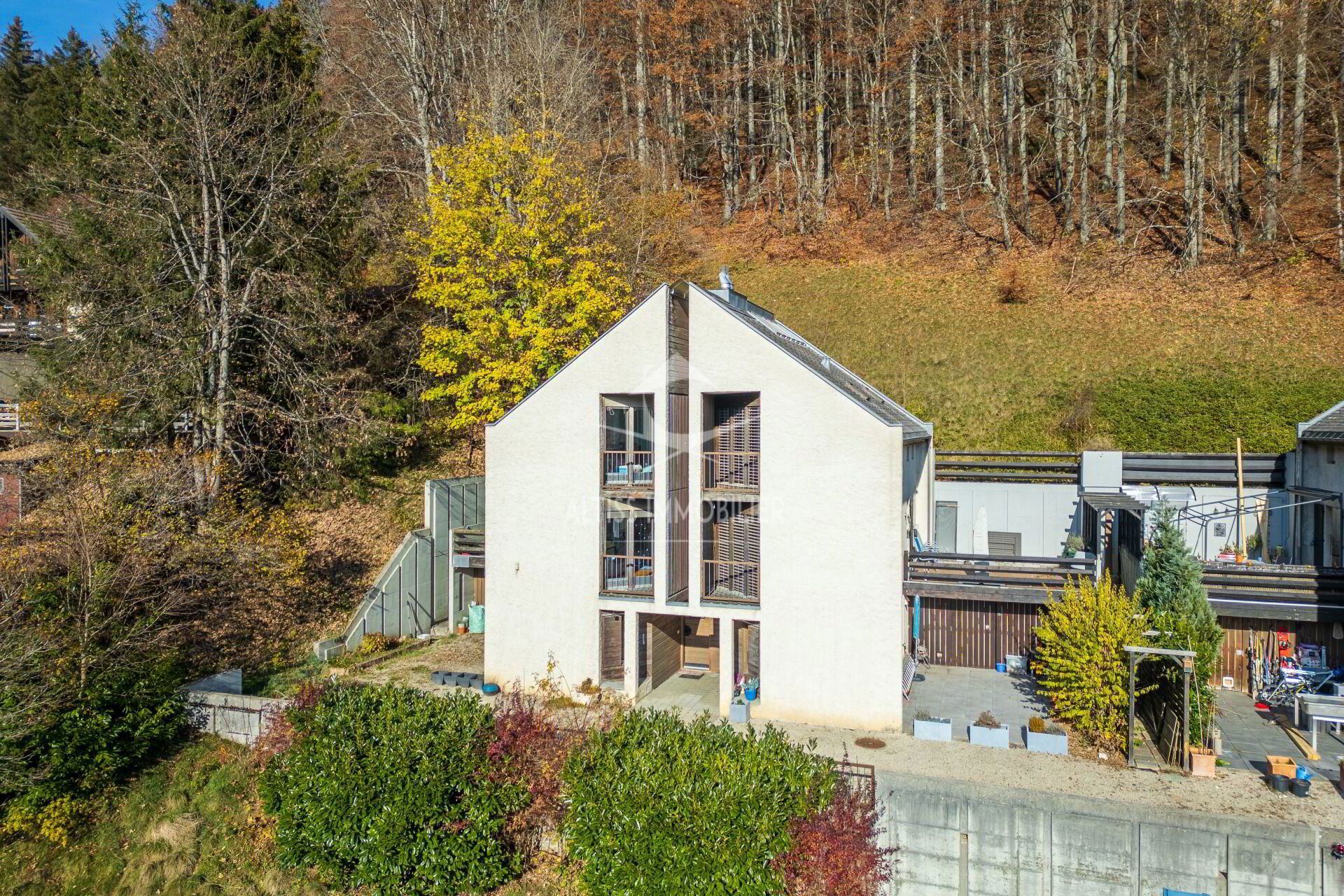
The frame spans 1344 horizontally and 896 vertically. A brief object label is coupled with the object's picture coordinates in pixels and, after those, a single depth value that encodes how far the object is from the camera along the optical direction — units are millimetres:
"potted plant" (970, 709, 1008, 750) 13609
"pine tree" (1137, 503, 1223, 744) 12891
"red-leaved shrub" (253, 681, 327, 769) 13477
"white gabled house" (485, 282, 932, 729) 14781
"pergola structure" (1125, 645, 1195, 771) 12305
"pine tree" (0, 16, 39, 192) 39125
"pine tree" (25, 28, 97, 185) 22750
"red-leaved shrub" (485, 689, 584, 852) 12344
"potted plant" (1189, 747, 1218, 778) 12297
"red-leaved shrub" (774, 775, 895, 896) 10320
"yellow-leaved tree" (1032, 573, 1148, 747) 13516
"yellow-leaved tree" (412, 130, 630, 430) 23250
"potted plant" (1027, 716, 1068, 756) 13344
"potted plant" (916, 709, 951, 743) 13992
